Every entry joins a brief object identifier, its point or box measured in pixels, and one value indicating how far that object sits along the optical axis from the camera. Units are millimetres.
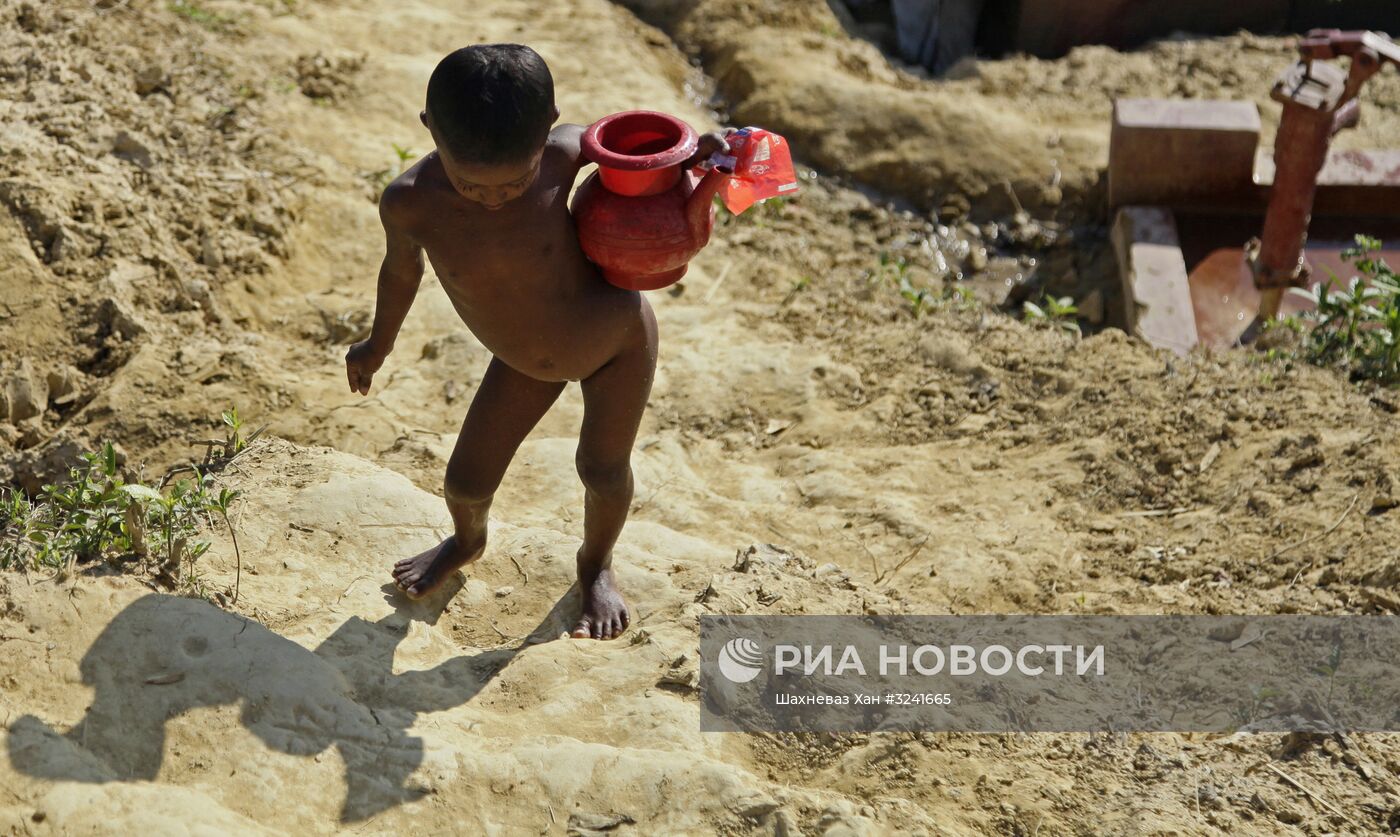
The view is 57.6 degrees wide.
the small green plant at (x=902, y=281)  5215
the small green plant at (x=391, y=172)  5340
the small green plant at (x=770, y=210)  5914
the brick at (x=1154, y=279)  5219
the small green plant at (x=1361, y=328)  4547
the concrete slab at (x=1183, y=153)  5816
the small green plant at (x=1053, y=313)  5219
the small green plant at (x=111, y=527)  2926
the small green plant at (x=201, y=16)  5941
